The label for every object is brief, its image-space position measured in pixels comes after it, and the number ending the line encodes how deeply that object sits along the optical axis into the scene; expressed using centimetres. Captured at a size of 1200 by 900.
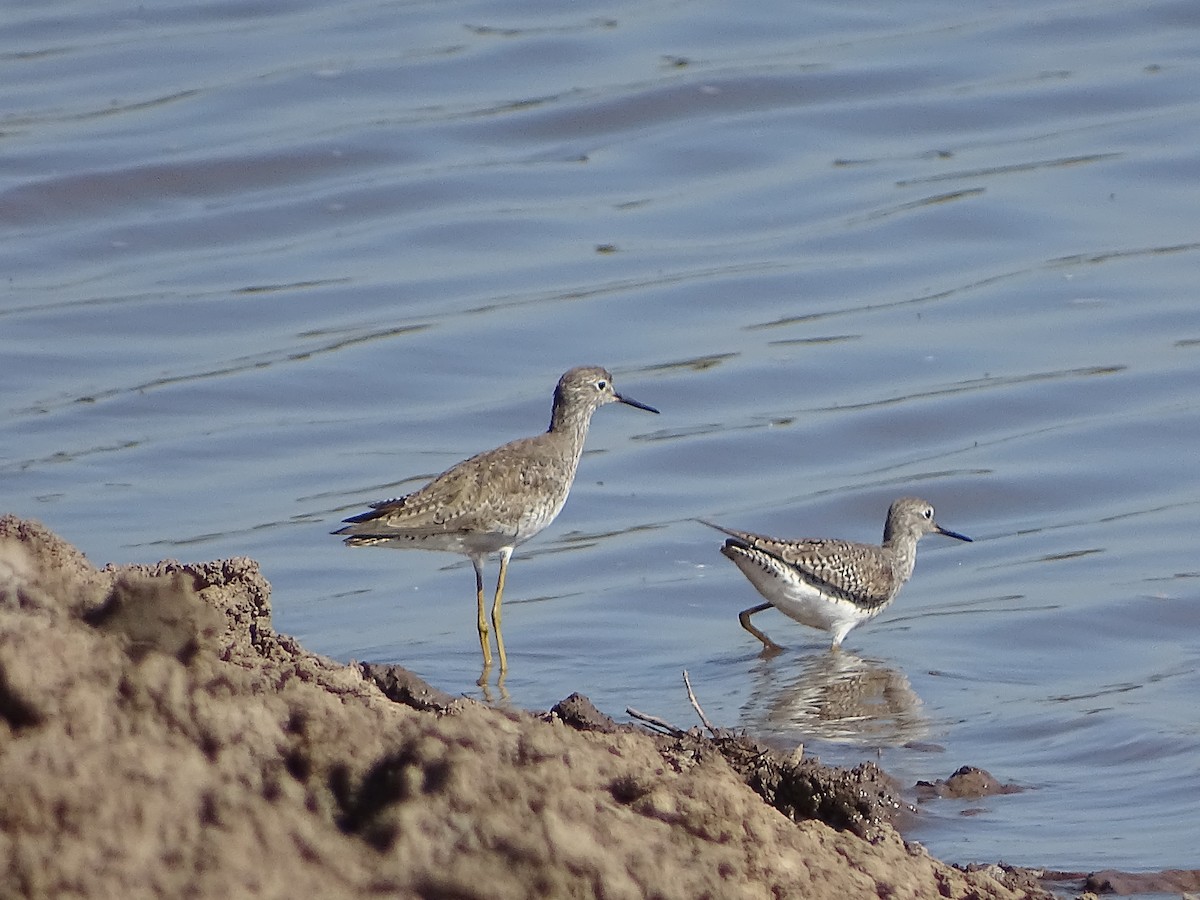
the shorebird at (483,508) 1734
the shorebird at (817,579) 1758
